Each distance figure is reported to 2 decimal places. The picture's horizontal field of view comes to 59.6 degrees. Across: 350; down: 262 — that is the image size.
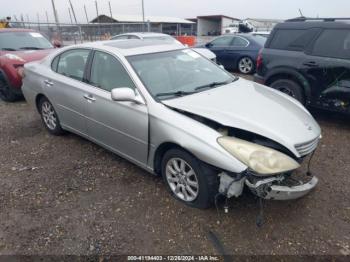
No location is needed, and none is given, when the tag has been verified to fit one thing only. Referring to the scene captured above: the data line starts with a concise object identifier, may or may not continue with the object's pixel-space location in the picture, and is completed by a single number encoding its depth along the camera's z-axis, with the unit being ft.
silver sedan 8.98
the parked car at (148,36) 34.47
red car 22.68
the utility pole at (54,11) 56.00
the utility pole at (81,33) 54.74
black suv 16.53
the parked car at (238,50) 33.68
